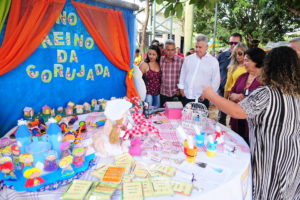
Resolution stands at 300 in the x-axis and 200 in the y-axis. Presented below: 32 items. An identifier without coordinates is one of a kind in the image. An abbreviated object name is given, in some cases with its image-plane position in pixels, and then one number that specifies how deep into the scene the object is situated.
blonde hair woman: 3.22
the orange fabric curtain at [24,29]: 2.17
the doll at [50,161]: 1.30
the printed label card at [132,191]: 1.10
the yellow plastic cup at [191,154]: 1.46
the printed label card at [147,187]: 1.14
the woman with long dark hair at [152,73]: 3.45
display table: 1.15
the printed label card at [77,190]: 1.09
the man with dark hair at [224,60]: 3.67
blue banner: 2.38
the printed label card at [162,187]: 1.14
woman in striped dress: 1.43
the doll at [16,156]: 1.36
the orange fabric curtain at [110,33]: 2.87
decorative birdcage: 2.14
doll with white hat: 1.54
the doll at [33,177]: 1.17
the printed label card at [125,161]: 1.36
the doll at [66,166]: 1.27
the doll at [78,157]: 1.36
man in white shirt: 3.08
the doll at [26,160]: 1.25
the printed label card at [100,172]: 1.30
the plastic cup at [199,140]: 1.70
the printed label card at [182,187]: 1.16
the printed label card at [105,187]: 1.13
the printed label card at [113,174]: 1.24
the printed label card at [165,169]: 1.33
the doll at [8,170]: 1.21
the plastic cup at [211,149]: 1.56
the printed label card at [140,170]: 1.32
